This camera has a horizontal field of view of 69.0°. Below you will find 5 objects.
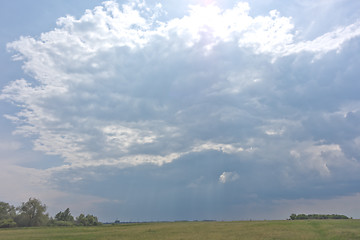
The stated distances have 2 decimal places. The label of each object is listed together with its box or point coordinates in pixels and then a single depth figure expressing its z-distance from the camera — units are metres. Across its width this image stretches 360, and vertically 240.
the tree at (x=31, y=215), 137.34
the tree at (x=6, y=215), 123.31
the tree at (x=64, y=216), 186.52
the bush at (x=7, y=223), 122.41
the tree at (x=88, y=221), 148.16
